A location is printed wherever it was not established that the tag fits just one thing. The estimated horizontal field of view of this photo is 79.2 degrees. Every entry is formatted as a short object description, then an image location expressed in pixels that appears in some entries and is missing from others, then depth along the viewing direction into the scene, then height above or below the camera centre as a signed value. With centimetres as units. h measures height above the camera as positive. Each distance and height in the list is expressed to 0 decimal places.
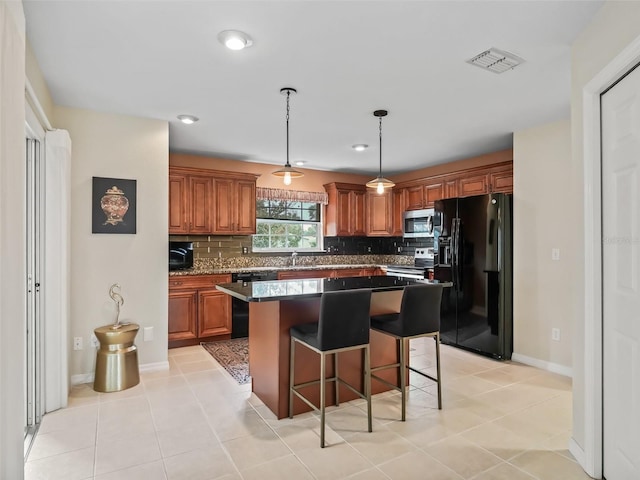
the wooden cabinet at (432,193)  551 +70
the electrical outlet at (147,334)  371 -89
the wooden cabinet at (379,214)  645 +45
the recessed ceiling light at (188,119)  370 +119
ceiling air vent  248 +120
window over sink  608 +24
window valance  589 +73
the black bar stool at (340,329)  242 -57
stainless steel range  549 -38
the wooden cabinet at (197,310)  459 -84
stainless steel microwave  560 +27
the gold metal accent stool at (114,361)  325 -101
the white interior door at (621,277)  178 -18
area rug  368 -126
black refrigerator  414 -35
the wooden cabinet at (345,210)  628 +51
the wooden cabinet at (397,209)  629 +52
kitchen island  280 -78
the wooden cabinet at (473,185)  486 +72
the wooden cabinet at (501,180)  454 +73
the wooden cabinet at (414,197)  588 +68
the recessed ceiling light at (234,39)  223 +119
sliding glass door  276 -27
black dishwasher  498 -92
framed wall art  350 +33
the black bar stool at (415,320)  273 -58
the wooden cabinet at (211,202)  491 +53
